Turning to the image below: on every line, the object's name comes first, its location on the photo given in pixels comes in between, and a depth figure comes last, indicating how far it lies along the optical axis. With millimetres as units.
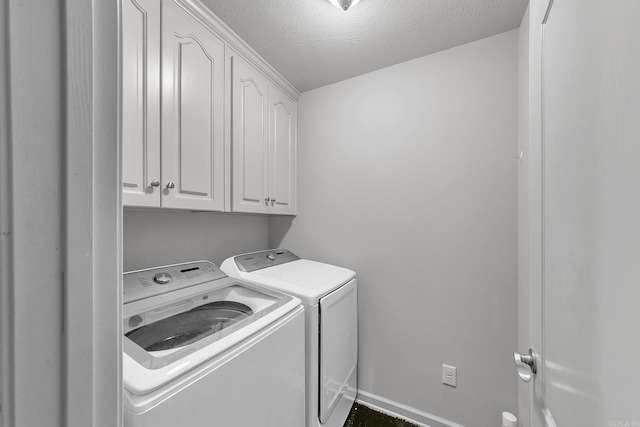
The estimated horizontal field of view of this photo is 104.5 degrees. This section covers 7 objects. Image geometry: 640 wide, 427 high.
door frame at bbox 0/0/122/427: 259
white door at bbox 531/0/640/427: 331
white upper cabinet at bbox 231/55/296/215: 1542
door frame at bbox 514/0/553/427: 662
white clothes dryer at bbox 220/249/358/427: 1267
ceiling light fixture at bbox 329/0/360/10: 1207
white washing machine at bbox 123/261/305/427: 640
